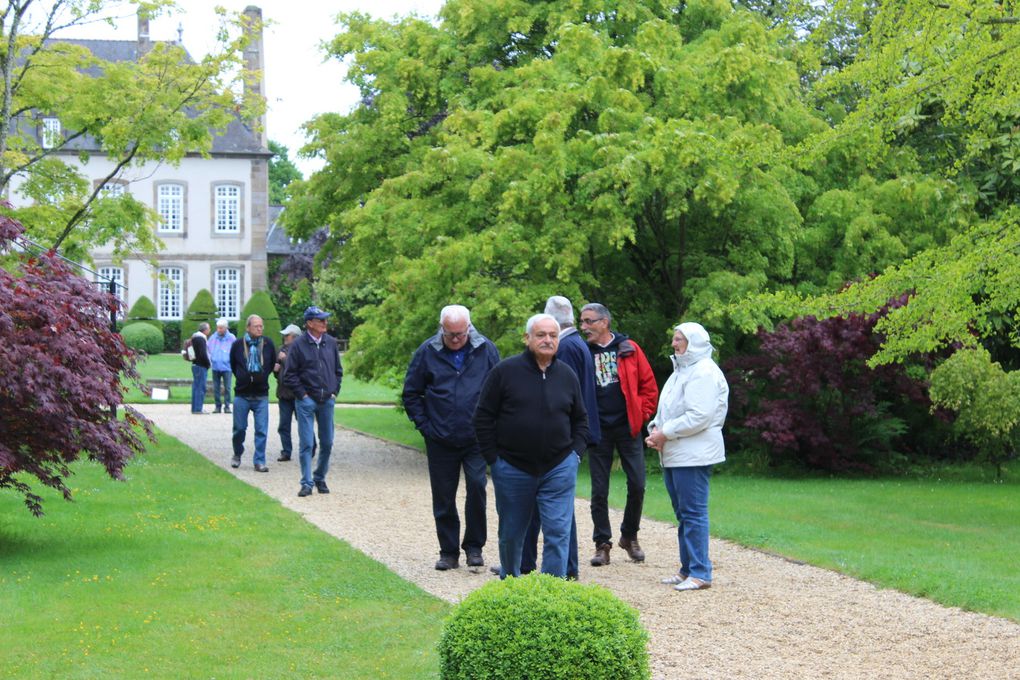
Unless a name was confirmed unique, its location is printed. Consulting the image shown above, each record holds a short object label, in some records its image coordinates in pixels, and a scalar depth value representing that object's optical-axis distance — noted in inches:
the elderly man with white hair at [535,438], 302.2
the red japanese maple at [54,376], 351.9
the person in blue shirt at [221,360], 957.8
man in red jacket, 385.7
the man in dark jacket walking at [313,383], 543.2
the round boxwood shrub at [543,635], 194.1
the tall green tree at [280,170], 3381.4
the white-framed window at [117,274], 2222.9
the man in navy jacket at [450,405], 378.6
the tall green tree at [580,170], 666.8
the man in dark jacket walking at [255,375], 640.4
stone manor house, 2201.0
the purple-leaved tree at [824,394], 671.8
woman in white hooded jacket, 349.1
